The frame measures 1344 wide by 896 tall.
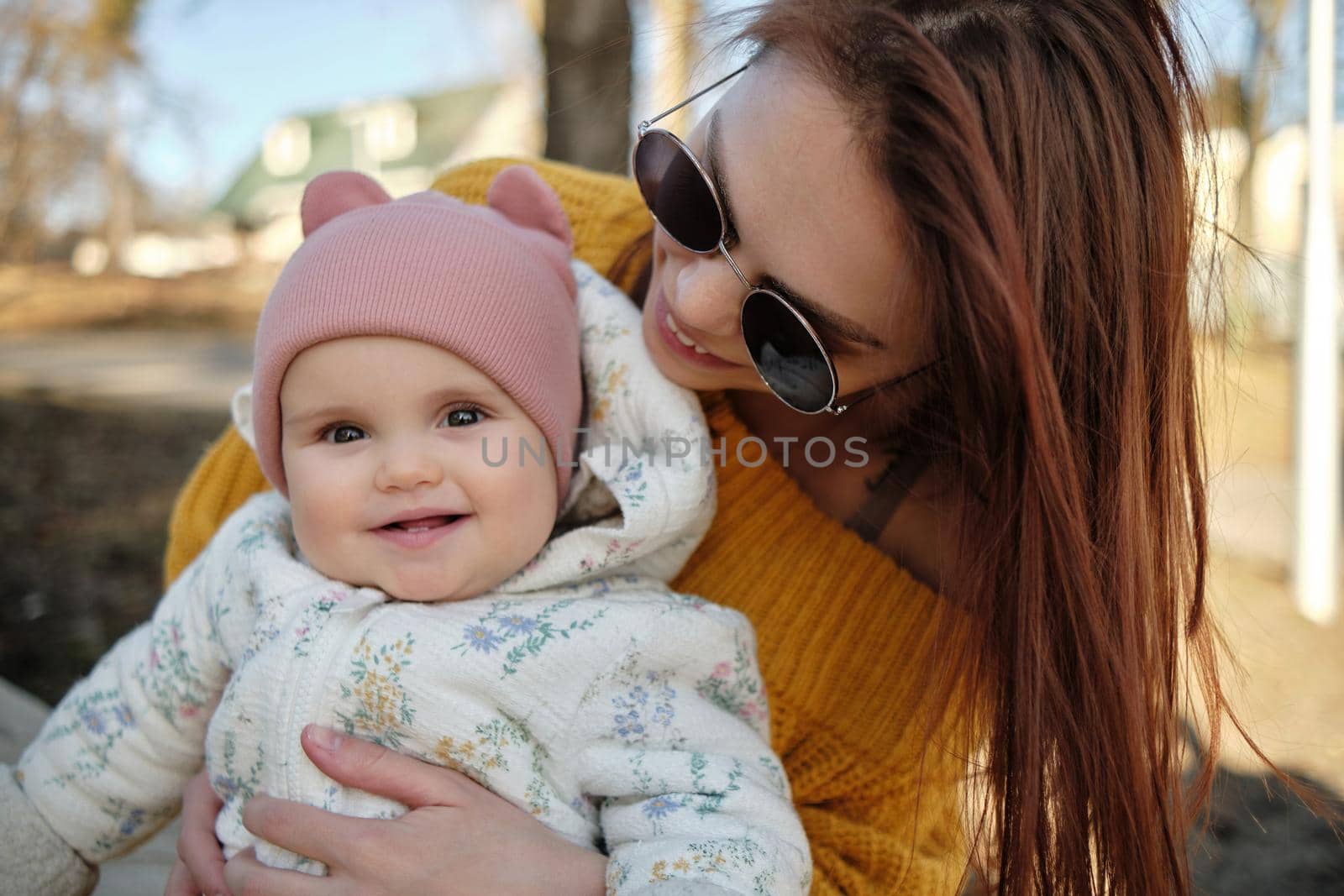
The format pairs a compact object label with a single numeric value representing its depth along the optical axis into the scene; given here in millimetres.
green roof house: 20344
